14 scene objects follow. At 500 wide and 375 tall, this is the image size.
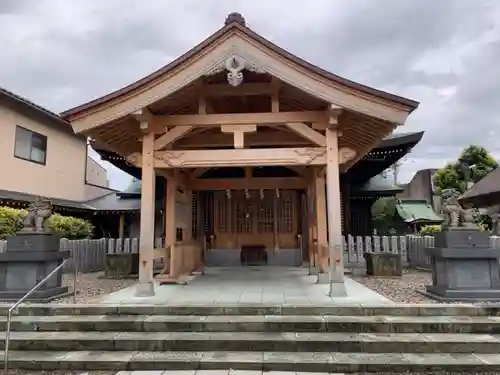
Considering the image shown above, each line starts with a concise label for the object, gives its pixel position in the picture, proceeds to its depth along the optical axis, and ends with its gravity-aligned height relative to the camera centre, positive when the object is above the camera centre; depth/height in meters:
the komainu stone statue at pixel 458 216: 6.05 +0.20
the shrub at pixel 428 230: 13.65 -0.03
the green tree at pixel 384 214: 18.53 +0.79
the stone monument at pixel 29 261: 6.10 -0.43
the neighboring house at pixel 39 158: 13.37 +3.10
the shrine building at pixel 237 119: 6.11 +1.97
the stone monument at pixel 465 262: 5.69 -0.51
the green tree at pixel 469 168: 22.73 +3.63
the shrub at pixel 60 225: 10.23 +0.28
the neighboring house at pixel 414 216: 17.28 +0.63
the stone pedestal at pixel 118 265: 9.56 -0.80
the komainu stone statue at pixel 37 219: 6.37 +0.26
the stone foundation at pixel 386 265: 9.47 -0.88
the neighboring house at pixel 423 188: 23.83 +2.85
